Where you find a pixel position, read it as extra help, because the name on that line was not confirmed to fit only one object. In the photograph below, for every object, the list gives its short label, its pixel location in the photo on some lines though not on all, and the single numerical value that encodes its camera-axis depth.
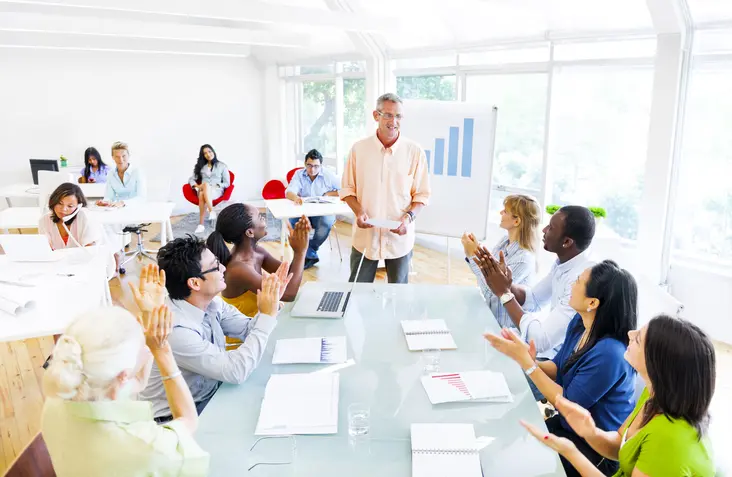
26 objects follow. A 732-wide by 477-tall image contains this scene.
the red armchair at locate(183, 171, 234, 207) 7.73
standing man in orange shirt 3.58
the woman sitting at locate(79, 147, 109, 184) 7.06
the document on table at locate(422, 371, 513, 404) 1.85
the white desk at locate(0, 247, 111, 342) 2.53
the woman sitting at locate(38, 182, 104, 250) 4.06
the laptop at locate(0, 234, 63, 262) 3.30
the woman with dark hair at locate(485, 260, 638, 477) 1.89
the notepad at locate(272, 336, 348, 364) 2.12
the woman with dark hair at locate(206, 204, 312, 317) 2.70
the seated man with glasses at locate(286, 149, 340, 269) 6.09
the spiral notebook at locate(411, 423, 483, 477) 1.49
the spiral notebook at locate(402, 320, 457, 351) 2.26
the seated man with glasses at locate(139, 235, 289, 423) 1.94
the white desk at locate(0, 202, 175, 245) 4.87
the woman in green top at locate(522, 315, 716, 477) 1.39
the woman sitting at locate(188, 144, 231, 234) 7.64
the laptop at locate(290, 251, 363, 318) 2.58
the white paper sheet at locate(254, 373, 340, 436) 1.69
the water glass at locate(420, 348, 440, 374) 2.07
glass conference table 1.53
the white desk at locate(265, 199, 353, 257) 5.28
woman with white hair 1.31
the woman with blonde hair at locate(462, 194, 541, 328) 2.99
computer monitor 7.02
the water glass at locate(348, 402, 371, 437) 1.66
